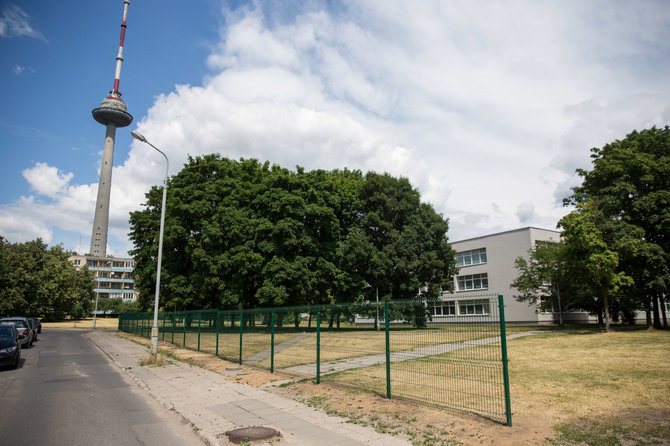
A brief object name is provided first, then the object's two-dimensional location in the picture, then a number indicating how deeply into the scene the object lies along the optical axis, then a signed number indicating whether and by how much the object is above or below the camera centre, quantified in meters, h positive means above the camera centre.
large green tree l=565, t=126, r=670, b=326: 27.88 +6.67
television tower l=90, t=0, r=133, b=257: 103.56 +39.24
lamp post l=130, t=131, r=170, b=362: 17.12 -1.37
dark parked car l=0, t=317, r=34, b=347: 23.76 -2.11
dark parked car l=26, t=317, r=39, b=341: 30.68 -2.48
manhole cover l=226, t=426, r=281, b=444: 6.44 -2.32
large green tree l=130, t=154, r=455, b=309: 33.41 +4.46
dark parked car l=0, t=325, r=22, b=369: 14.57 -1.99
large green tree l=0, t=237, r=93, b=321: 60.97 +1.77
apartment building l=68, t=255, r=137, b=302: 113.81 +4.98
